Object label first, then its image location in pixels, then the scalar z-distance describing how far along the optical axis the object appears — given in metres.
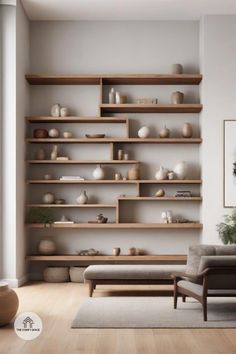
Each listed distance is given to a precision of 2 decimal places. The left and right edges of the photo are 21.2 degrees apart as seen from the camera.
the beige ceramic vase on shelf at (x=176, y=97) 9.09
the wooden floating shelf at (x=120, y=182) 8.97
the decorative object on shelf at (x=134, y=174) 9.08
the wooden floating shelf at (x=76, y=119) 9.03
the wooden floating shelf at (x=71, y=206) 8.98
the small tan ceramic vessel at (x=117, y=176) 9.08
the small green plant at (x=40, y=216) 9.10
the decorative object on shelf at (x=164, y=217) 9.10
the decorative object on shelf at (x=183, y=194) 9.08
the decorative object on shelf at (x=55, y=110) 9.16
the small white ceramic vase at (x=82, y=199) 9.12
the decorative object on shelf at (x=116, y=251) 9.02
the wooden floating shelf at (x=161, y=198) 8.96
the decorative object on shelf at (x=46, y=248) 9.07
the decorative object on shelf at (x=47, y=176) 9.18
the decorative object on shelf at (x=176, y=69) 9.09
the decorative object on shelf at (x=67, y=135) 9.12
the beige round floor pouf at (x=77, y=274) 8.87
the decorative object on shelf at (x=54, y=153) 9.12
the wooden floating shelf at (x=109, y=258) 8.88
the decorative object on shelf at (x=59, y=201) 9.15
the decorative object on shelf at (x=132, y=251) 9.02
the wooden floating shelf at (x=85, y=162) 9.02
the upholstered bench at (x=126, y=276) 7.49
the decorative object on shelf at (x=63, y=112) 9.14
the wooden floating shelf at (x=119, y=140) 9.02
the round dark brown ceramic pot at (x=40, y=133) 9.12
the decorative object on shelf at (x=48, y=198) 9.14
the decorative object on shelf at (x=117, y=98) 9.07
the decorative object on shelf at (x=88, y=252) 9.02
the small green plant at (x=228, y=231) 8.59
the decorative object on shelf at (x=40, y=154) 9.15
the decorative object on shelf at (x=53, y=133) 9.19
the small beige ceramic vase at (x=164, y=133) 9.12
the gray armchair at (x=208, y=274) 6.04
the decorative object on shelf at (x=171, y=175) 9.09
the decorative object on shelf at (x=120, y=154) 9.09
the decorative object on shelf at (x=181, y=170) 9.10
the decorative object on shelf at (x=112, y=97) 9.11
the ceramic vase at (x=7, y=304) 5.52
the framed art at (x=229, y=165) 8.96
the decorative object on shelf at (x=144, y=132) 9.10
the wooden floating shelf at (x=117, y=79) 8.98
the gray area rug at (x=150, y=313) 5.74
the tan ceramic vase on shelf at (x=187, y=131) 9.11
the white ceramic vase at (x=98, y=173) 9.11
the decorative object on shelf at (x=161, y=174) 9.08
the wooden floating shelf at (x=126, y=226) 8.93
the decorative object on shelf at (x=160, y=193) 9.06
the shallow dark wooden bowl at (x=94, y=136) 9.08
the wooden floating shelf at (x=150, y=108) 8.99
